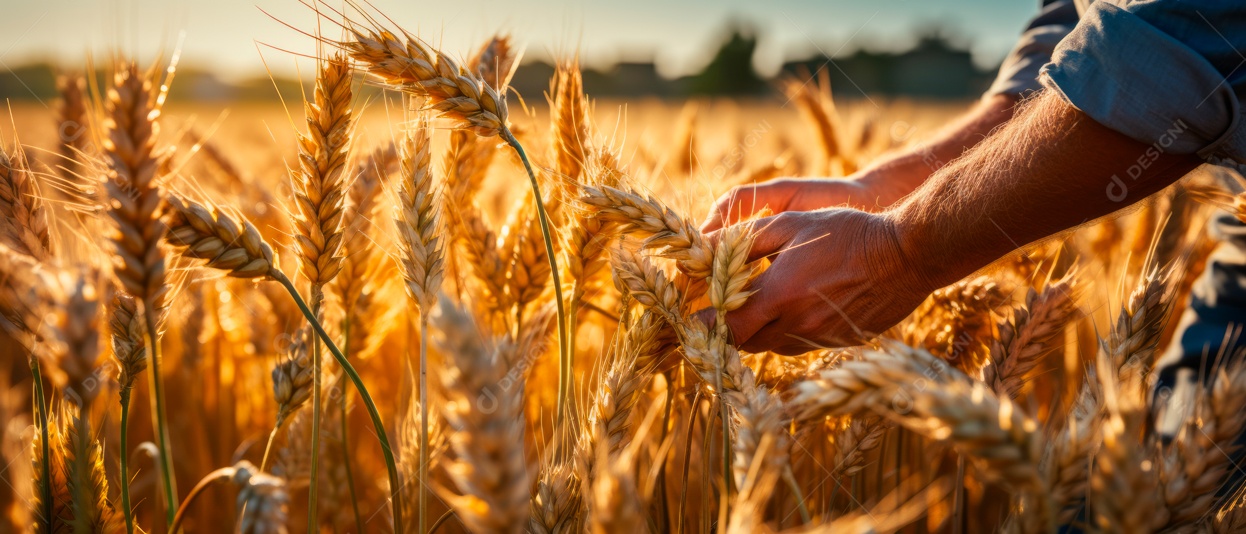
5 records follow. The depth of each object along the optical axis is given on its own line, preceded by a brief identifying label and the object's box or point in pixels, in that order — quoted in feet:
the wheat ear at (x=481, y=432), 1.71
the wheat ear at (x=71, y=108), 3.15
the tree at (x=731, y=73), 119.91
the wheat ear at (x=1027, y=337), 2.51
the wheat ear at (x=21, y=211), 2.24
